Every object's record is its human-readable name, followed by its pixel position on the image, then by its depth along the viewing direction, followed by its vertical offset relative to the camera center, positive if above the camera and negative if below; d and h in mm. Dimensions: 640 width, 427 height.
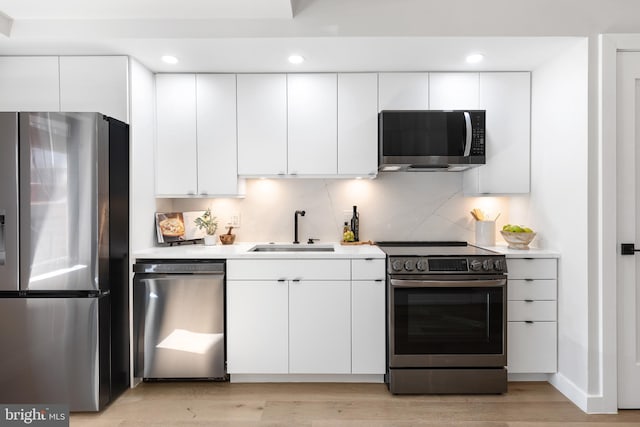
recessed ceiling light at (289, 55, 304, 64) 2762 +1060
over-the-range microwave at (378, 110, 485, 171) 2840 +520
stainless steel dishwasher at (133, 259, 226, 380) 2717 -699
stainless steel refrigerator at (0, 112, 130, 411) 2322 -251
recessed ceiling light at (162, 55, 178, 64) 2766 +1062
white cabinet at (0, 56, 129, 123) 2717 +869
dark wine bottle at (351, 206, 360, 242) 3363 -103
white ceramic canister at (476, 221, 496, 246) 3174 -173
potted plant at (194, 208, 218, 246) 3197 -102
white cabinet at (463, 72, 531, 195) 3057 +611
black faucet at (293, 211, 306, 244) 3354 -100
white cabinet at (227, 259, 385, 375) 2742 -682
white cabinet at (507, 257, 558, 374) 2746 -675
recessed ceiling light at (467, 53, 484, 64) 2752 +1056
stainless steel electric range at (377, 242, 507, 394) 2645 -738
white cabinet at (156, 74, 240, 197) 3076 +590
